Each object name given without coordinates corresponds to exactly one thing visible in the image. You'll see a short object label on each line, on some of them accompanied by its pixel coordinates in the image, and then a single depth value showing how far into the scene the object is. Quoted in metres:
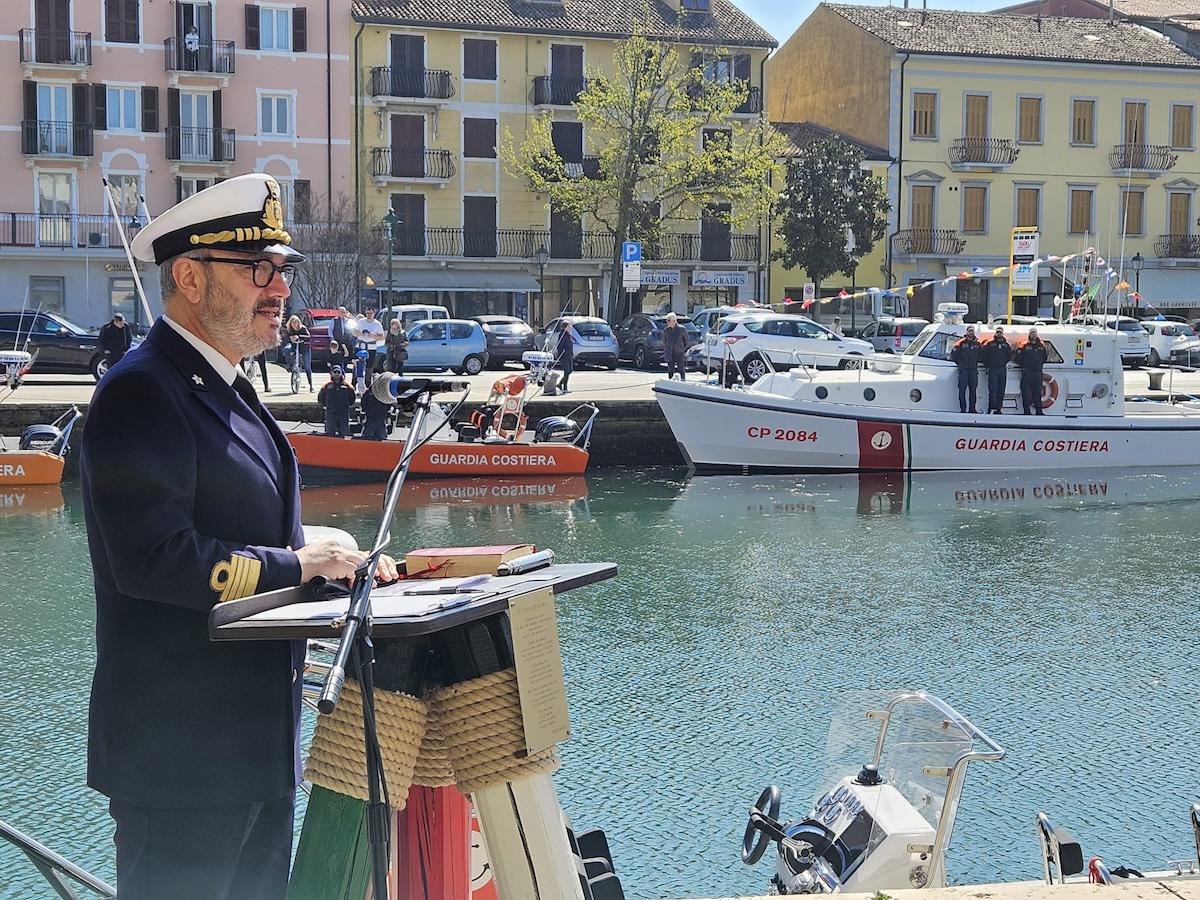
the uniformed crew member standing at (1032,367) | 22.31
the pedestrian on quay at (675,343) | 30.55
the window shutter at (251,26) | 45.56
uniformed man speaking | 2.83
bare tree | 43.09
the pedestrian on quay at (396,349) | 26.73
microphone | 3.07
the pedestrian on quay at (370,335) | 27.84
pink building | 43.53
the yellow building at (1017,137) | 51.75
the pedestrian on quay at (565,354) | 26.91
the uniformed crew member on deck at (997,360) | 22.08
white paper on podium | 2.67
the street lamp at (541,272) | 43.94
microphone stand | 2.54
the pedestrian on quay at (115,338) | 25.50
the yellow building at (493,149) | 47.03
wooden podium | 2.90
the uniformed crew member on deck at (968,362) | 22.23
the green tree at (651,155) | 45.28
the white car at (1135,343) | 41.31
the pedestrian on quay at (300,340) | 27.16
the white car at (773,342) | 32.41
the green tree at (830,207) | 48.34
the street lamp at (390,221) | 38.94
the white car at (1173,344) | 41.84
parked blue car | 33.47
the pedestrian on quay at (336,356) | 23.78
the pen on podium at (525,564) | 3.02
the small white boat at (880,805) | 4.52
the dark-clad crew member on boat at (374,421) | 21.06
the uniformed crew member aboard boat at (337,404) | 21.39
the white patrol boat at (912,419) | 22.48
